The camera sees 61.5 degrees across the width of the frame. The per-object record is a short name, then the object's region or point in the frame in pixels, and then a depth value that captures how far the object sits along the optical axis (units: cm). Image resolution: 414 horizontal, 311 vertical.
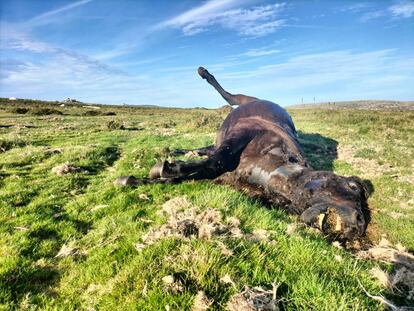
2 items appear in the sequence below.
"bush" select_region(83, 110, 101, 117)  4332
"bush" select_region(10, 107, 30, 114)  4224
